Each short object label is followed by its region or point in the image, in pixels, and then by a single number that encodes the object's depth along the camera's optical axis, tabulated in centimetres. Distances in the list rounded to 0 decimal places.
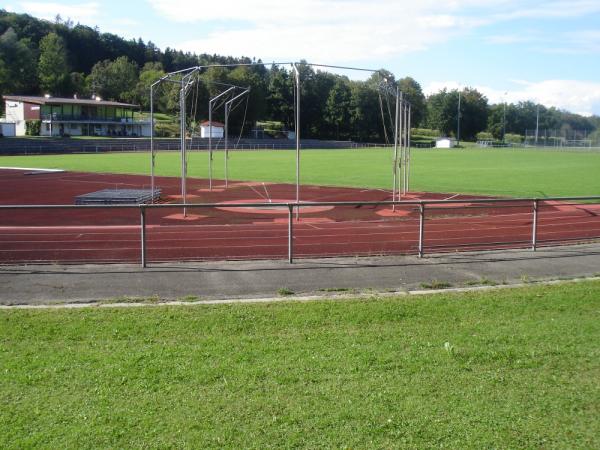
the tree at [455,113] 14050
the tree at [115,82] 13262
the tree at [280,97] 11462
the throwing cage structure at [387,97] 1912
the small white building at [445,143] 11538
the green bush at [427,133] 14625
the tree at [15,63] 11000
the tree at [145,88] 12575
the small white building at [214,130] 9138
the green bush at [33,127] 9824
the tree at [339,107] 11119
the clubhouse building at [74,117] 10019
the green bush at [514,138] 13775
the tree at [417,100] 12158
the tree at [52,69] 12538
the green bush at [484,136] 14338
